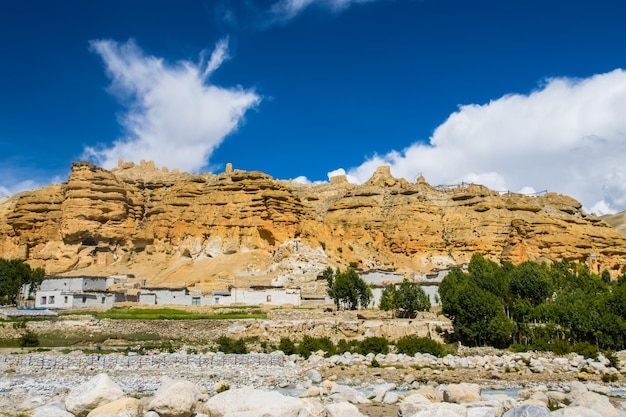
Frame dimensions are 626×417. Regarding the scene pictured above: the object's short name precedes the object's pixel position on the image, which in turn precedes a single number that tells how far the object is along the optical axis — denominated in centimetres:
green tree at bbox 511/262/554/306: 5625
